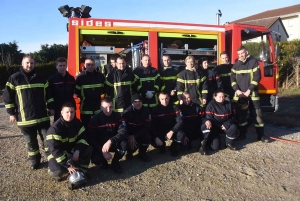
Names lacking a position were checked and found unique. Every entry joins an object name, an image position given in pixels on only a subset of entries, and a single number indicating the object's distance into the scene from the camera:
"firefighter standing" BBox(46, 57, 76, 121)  4.39
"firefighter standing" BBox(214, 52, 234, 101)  5.67
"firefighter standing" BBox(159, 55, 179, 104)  5.31
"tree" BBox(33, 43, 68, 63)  20.78
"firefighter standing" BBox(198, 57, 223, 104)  5.41
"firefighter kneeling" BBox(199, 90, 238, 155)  4.84
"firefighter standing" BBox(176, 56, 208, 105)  5.13
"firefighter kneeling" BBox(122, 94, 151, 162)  4.47
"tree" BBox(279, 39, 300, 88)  13.49
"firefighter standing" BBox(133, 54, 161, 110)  4.95
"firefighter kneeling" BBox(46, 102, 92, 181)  3.55
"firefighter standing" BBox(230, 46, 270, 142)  5.17
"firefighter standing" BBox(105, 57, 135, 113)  4.71
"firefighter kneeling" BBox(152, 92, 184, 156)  4.70
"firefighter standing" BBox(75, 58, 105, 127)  4.58
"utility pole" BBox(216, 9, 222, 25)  6.79
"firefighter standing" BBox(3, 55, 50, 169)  3.98
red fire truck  5.34
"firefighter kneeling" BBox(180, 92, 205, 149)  5.03
